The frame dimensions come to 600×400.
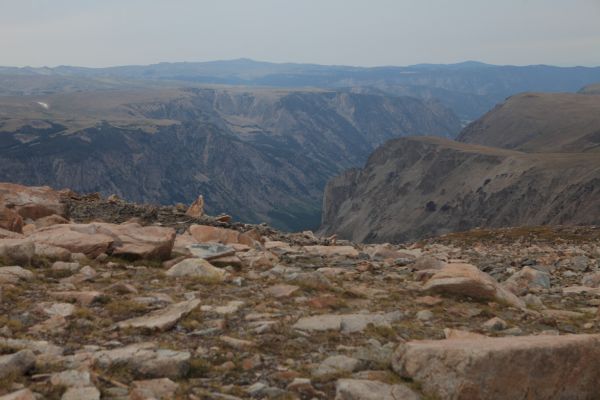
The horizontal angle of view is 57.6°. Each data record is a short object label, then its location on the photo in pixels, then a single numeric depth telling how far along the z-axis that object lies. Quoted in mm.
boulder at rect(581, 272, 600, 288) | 22000
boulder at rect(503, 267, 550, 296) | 20219
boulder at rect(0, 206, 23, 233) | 21250
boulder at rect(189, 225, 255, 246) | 24906
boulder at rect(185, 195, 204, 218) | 32781
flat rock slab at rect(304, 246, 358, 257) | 23828
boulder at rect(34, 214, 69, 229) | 24191
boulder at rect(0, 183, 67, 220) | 25297
